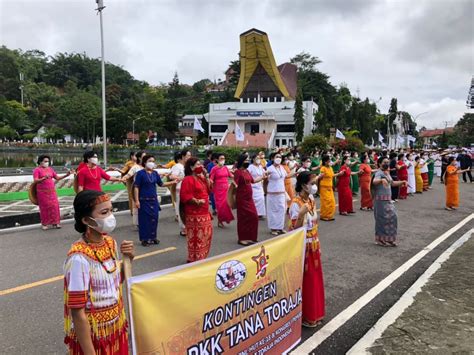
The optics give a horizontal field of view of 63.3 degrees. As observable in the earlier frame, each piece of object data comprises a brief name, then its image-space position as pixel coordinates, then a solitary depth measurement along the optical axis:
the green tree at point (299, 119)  49.37
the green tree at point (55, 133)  55.25
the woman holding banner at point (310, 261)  3.68
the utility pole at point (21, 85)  67.64
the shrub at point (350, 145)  31.66
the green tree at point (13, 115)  52.12
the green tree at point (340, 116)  54.06
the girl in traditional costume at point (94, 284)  2.01
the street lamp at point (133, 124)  52.16
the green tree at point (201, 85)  106.84
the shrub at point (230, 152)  28.85
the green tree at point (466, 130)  53.19
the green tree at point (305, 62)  79.94
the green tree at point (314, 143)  31.28
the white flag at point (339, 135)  29.03
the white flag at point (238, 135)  26.30
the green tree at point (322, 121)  49.99
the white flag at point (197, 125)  28.59
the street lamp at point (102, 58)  18.20
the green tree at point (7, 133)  49.56
